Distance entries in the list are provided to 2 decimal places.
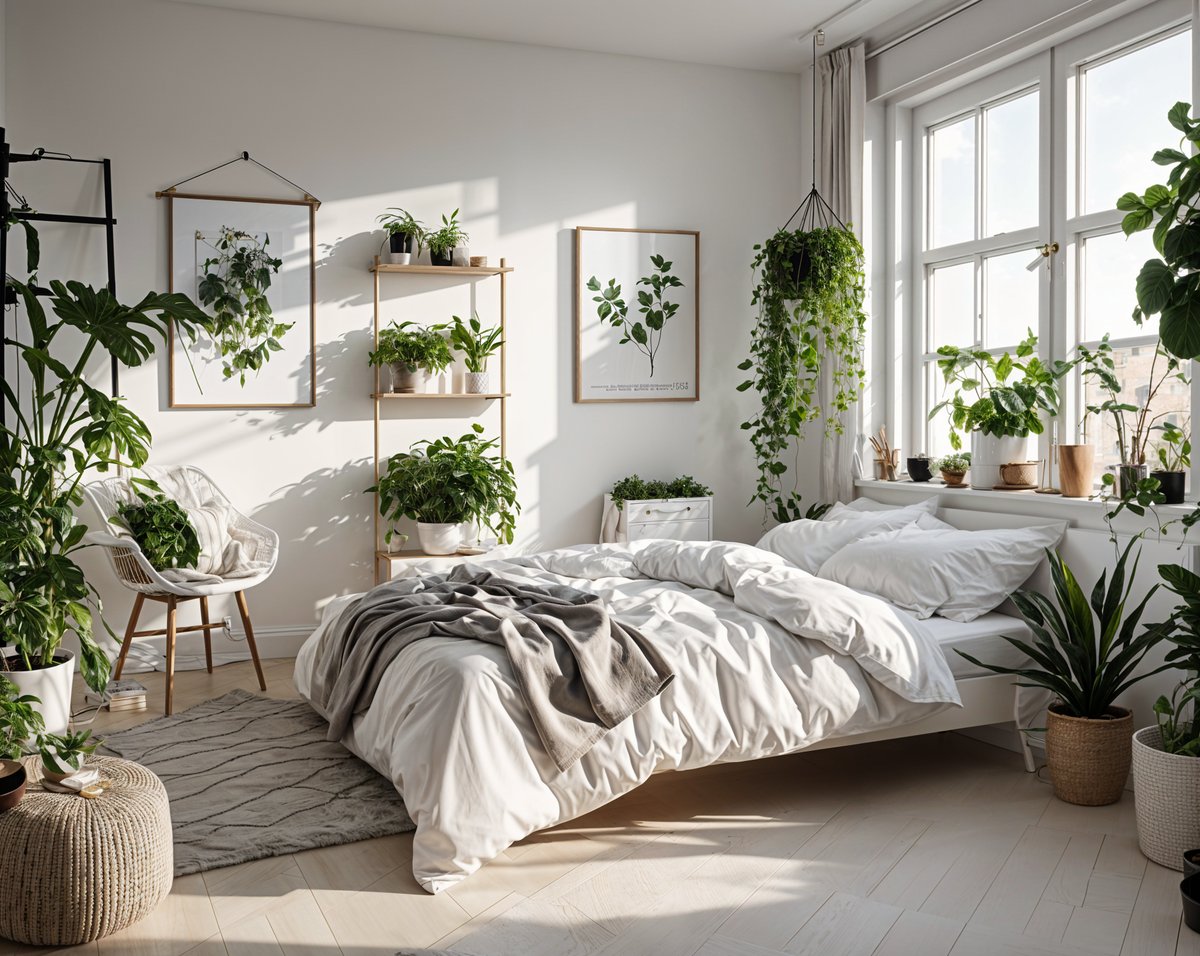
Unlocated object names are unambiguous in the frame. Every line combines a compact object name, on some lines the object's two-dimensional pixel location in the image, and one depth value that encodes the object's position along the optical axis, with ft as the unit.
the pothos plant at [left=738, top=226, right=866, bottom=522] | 15.94
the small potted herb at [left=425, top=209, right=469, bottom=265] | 16.17
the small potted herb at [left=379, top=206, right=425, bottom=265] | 15.98
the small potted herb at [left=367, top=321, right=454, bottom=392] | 15.92
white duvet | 8.50
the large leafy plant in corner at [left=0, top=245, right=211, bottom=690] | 9.43
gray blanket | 8.97
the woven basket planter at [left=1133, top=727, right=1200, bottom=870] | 8.89
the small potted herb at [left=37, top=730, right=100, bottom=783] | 7.70
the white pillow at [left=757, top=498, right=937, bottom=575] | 13.84
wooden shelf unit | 15.93
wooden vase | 12.36
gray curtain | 16.37
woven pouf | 7.36
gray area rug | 9.33
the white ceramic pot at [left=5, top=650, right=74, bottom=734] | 9.66
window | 12.44
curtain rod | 14.50
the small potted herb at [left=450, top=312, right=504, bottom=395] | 16.40
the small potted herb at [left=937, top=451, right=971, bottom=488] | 14.53
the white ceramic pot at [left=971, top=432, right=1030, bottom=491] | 13.58
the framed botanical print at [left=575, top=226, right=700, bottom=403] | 17.40
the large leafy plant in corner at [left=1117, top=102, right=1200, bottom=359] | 8.98
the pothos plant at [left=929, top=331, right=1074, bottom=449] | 13.26
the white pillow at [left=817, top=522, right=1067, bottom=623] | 11.93
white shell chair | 13.29
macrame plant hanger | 17.08
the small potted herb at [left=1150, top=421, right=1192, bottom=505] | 11.18
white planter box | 16.98
